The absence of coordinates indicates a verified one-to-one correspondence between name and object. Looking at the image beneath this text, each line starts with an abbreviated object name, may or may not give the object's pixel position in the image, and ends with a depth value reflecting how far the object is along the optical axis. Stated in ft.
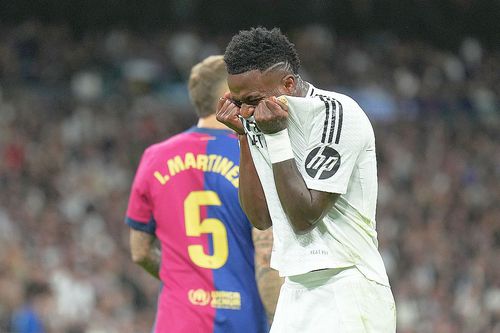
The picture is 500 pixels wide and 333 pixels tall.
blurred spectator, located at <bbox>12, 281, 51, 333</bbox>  59.41
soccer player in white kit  21.77
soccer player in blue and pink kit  31.01
